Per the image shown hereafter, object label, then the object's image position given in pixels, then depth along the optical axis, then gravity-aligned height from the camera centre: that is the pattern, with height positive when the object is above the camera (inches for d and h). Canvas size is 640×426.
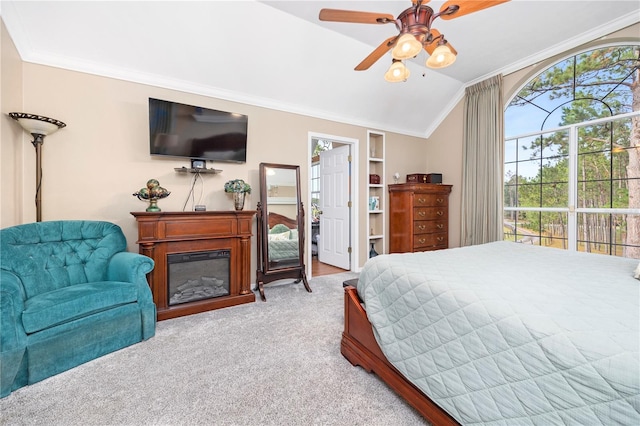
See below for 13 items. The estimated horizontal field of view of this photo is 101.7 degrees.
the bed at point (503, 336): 29.0 -18.1
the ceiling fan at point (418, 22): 65.2 +50.6
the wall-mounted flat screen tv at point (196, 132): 106.3 +34.8
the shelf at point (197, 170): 114.4 +18.6
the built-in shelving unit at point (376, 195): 175.0 +10.8
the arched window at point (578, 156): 111.0 +26.2
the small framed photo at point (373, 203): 175.3 +5.3
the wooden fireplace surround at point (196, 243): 97.1 -12.5
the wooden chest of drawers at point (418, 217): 160.4 -4.1
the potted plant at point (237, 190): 116.0 +9.9
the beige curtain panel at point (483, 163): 145.0 +27.5
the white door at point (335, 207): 171.8 +3.0
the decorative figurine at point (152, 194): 97.8 +7.0
